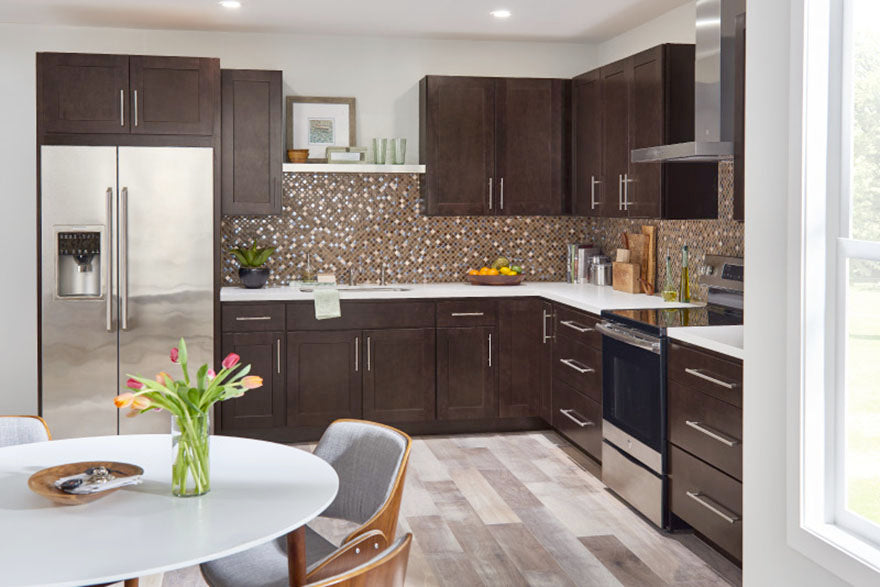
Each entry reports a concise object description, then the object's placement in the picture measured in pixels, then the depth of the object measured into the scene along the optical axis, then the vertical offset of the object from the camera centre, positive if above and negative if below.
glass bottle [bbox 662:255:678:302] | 4.94 -0.13
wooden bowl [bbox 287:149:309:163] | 5.76 +0.69
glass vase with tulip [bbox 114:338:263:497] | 2.17 -0.36
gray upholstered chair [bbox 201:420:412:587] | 2.38 -0.63
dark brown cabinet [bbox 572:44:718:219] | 4.72 +0.71
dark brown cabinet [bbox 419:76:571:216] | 5.82 +0.77
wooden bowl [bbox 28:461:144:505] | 2.12 -0.52
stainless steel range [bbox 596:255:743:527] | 3.90 -0.54
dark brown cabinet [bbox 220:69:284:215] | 5.55 +0.75
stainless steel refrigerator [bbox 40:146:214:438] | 5.13 -0.03
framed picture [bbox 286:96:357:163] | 5.95 +0.92
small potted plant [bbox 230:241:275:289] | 5.68 -0.01
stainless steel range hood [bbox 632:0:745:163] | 3.98 +0.81
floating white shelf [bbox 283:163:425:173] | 5.71 +0.61
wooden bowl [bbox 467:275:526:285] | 5.95 -0.09
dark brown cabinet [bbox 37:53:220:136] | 5.16 +0.96
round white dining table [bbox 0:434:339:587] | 1.77 -0.55
